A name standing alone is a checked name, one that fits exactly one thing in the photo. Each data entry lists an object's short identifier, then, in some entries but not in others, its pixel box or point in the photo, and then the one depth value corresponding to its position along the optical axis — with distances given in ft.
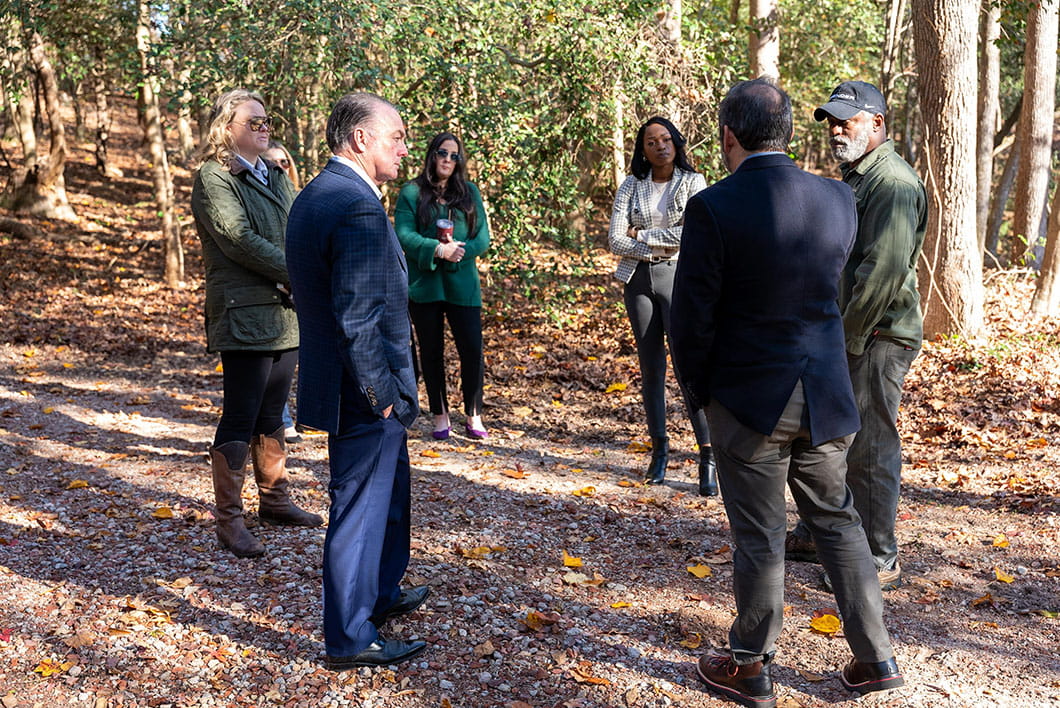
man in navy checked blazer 10.71
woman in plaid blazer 18.44
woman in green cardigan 21.21
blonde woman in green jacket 14.76
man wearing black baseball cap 12.94
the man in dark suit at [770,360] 10.03
